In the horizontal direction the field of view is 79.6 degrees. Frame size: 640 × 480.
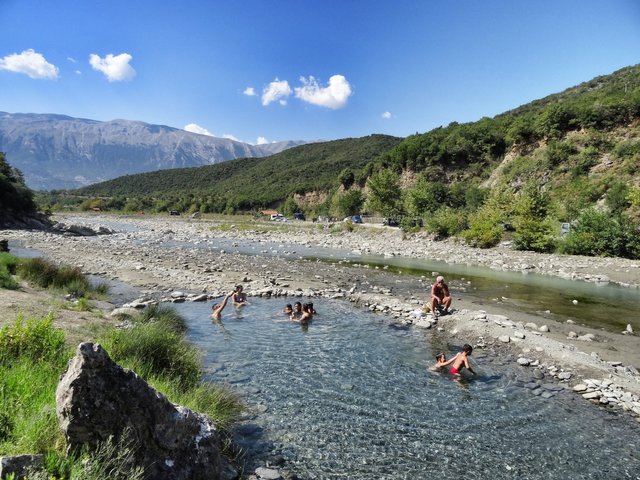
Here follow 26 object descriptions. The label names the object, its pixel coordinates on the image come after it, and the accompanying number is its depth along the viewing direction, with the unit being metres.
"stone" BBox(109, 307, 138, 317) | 12.95
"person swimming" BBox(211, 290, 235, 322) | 15.22
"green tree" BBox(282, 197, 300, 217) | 110.06
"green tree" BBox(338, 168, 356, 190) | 100.88
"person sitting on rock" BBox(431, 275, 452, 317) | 16.47
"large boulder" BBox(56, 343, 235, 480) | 4.10
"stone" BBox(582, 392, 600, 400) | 9.47
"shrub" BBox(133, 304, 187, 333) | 12.55
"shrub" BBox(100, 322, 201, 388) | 7.57
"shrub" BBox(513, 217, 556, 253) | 36.31
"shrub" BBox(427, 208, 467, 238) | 46.56
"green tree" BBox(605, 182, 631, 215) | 37.91
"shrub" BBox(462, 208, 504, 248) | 41.19
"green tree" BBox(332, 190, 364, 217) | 86.50
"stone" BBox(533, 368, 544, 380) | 10.68
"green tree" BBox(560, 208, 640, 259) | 31.30
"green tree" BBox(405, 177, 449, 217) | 60.32
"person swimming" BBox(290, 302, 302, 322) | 15.63
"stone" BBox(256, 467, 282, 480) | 5.93
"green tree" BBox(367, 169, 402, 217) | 69.25
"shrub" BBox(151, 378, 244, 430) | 6.65
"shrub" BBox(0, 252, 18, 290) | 13.69
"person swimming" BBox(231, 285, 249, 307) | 17.41
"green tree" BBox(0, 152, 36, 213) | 51.12
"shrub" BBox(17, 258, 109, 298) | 16.47
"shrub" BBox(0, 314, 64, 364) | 6.15
